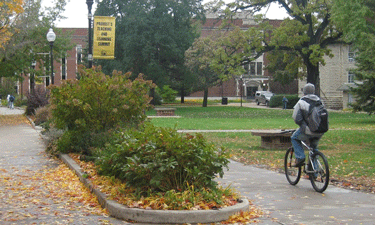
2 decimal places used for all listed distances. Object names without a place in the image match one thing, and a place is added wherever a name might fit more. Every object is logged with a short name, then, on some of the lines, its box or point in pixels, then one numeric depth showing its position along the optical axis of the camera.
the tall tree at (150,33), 51.12
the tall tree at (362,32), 19.30
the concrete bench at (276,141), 16.36
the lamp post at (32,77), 49.34
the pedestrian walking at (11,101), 59.66
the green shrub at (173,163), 7.46
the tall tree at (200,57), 52.27
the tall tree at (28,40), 40.59
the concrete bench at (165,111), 40.56
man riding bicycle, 9.36
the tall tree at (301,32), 40.25
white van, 70.19
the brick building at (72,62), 97.00
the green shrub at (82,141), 13.22
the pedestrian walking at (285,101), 60.01
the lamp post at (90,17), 18.33
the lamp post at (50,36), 28.08
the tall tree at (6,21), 23.92
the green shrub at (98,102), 13.52
